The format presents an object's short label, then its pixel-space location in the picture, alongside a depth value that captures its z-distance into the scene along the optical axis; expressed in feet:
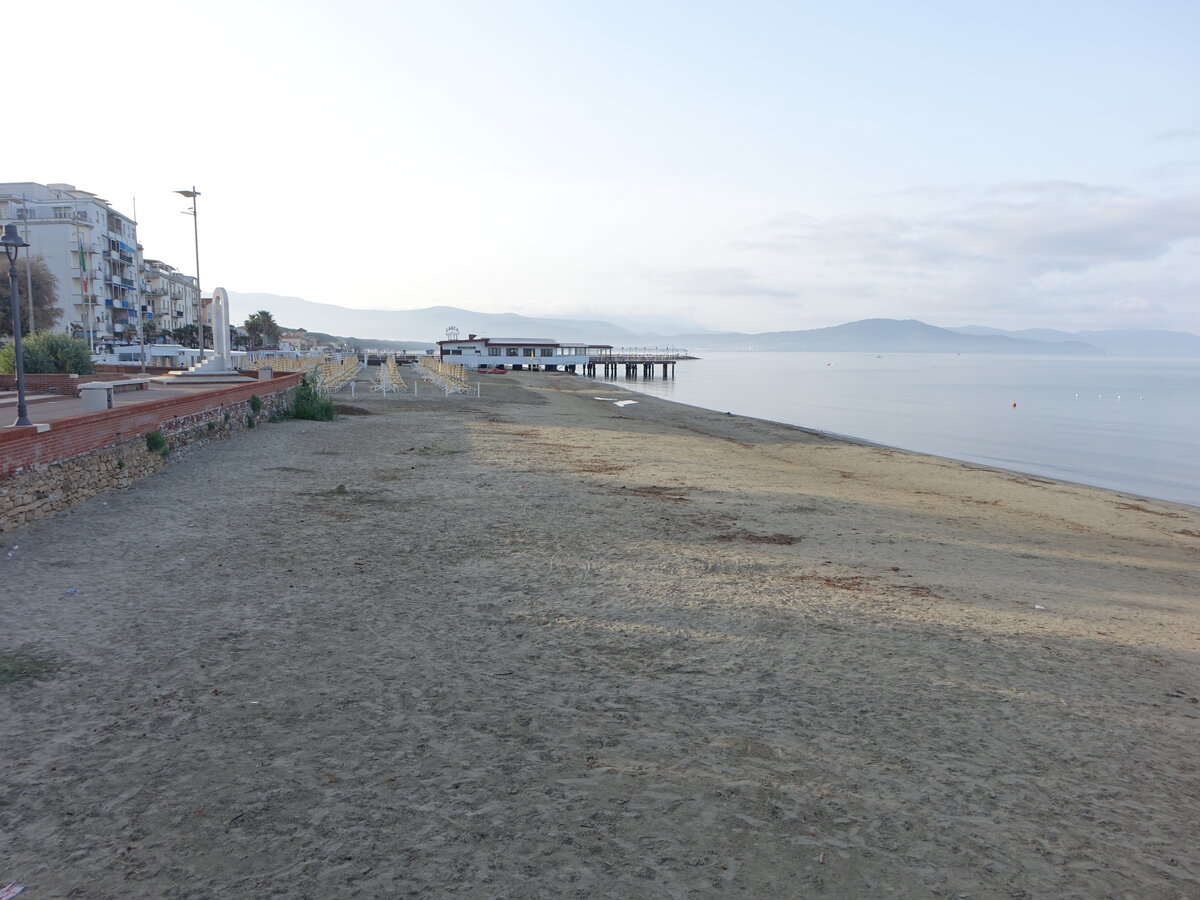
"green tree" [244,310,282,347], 298.15
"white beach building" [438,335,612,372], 257.14
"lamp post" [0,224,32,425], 32.09
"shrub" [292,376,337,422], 71.61
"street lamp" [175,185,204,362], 113.91
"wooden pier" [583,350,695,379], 293.43
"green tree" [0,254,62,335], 136.77
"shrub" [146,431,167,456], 38.29
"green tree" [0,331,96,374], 65.01
